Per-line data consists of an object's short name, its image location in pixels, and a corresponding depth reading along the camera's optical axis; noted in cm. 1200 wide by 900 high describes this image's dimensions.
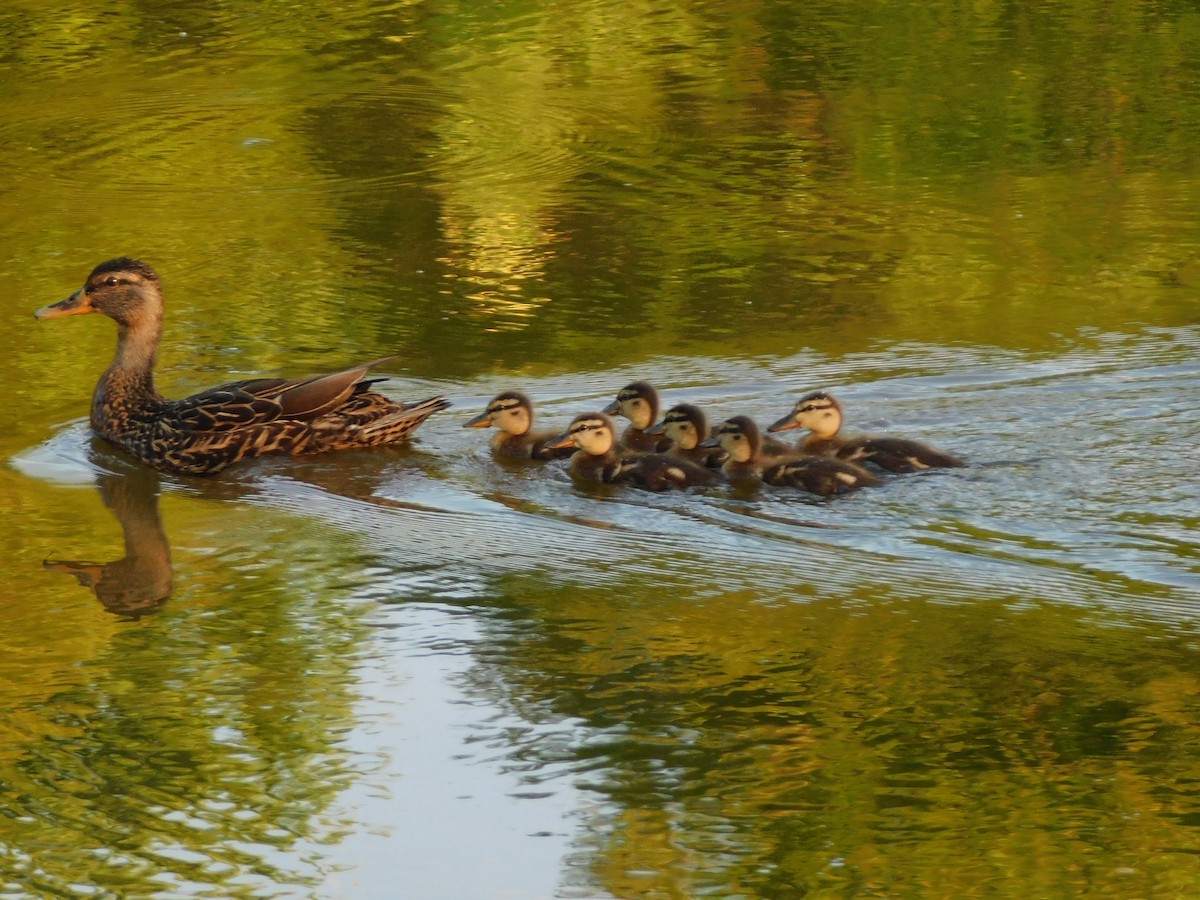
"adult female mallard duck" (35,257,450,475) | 1279
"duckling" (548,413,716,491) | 1220
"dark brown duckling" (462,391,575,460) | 1280
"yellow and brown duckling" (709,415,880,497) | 1180
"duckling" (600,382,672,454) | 1302
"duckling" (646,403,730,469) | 1259
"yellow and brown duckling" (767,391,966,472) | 1202
